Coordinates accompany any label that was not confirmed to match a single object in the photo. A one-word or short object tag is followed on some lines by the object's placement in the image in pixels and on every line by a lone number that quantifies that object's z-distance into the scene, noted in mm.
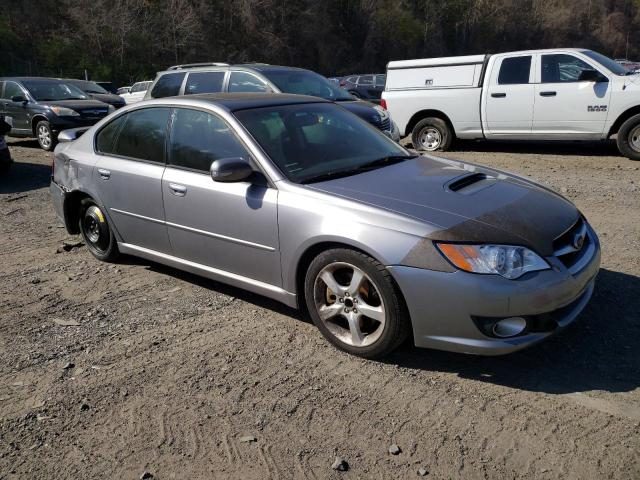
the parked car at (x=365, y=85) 22250
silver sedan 3111
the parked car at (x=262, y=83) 9633
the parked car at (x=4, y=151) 9523
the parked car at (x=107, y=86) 27359
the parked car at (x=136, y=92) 21170
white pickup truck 9297
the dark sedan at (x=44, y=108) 12500
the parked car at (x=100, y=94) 17656
